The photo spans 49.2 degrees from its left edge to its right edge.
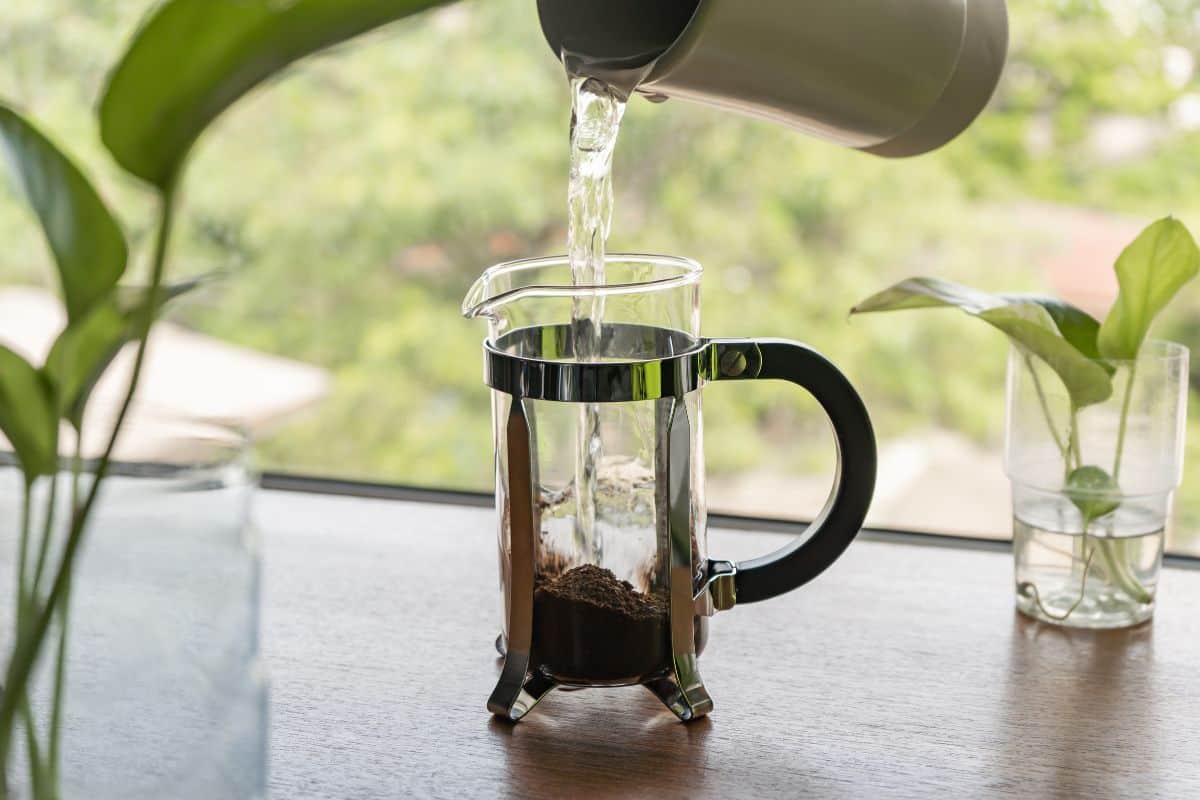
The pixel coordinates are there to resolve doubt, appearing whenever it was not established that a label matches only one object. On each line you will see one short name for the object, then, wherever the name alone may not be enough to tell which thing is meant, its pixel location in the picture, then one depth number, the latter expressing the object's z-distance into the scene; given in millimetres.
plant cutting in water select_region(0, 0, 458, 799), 332
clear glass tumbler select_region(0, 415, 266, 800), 424
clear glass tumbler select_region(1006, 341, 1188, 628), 742
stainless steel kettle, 639
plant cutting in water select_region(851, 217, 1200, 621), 718
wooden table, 590
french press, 619
